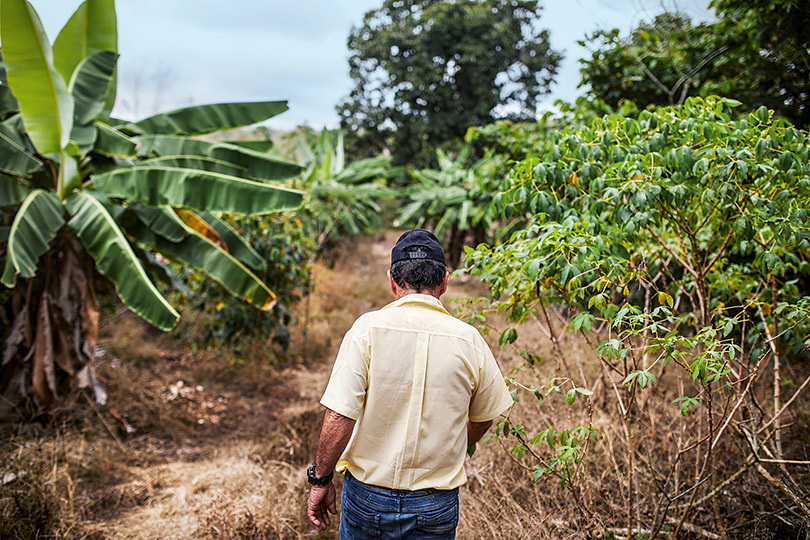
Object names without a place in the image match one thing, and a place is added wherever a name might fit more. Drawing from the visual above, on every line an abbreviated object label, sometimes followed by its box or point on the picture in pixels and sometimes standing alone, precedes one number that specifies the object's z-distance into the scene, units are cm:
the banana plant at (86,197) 386
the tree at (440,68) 1689
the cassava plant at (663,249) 214
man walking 174
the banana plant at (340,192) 1059
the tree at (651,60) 570
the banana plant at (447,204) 1228
